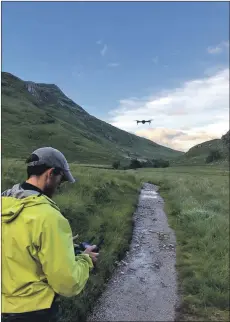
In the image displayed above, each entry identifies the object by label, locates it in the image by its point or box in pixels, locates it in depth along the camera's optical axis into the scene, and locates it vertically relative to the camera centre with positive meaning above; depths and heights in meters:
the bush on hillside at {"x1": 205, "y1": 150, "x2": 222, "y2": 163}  132.90 +5.47
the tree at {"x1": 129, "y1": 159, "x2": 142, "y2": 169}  107.12 +1.97
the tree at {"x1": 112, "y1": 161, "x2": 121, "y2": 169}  95.71 +1.59
